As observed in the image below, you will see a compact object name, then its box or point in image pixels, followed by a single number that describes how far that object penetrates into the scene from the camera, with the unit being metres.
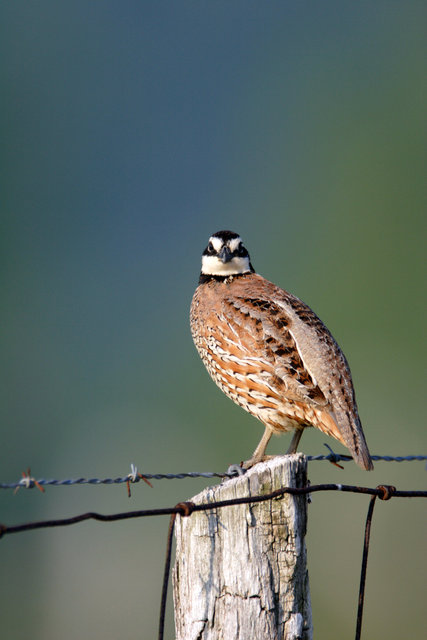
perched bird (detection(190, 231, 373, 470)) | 10.16
